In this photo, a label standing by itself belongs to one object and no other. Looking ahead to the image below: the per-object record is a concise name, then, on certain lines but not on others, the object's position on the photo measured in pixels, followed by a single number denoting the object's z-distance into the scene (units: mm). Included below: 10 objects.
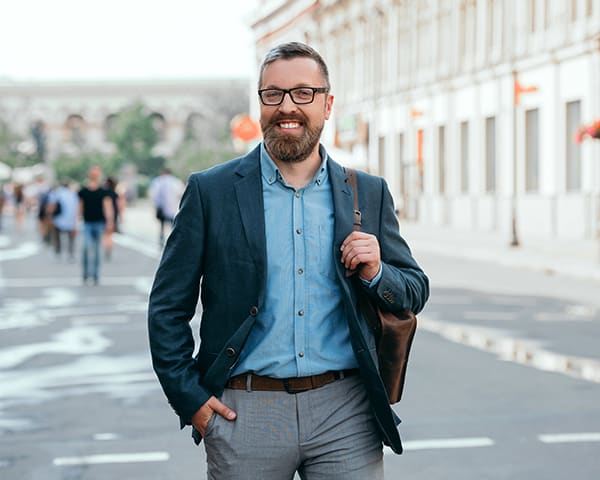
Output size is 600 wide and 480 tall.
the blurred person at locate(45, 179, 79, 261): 29250
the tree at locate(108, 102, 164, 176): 122875
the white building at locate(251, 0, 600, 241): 36719
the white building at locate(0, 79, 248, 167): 154250
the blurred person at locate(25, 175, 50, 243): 36000
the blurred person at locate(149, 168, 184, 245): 28953
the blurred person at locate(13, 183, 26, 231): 52312
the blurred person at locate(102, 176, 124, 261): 23834
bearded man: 3891
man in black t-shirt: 22031
